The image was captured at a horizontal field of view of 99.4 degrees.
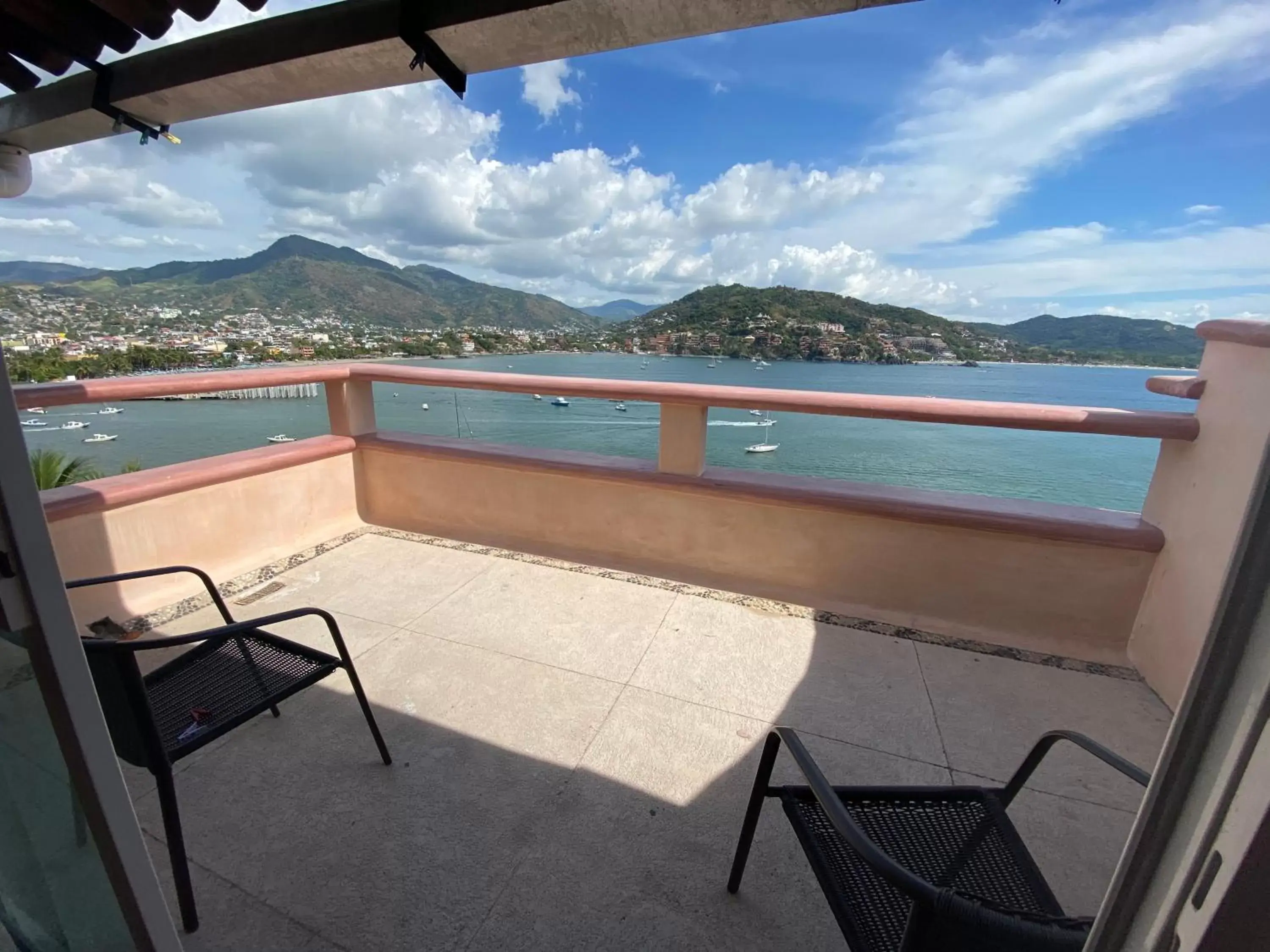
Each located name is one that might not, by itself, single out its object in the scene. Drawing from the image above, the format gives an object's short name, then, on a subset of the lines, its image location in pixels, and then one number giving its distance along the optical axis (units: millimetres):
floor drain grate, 2939
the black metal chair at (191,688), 1265
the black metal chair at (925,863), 832
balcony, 1529
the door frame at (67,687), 681
